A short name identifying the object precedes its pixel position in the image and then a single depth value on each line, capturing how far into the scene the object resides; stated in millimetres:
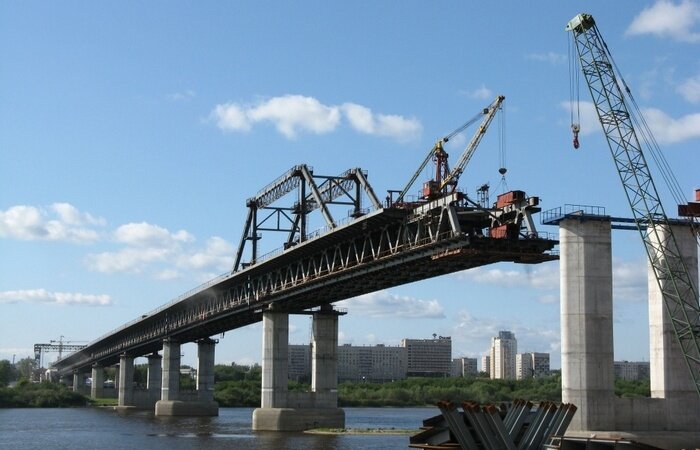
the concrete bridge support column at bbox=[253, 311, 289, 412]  112750
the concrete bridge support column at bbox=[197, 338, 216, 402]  169750
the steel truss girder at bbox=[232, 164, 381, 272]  105938
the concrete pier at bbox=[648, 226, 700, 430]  72188
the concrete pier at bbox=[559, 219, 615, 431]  68750
